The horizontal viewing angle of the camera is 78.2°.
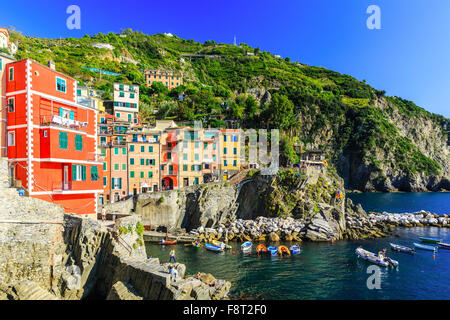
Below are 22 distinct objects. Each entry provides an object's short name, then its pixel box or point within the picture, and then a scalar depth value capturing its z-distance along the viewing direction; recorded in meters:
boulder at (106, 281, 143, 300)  17.62
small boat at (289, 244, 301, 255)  35.31
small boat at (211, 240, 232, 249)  36.28
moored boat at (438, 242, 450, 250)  38.32
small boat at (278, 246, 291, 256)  35.16
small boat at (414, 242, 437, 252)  37.32
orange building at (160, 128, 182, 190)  49.38
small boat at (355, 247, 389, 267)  31.29
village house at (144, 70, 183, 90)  110.94
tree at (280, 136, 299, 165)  63.94
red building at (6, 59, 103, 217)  21.22
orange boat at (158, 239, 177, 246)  38.30
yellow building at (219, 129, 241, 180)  55.09
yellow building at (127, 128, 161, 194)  46.56
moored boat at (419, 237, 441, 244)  40.20
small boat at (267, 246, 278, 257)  34.67
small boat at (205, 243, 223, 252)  35.69
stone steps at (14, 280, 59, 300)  17.42
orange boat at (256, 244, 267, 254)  35.57
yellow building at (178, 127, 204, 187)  50.59
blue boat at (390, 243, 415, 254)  36.04
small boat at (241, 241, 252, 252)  36.07
